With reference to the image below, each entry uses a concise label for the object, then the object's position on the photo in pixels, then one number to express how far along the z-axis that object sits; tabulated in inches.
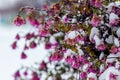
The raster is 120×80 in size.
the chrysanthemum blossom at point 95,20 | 100.0
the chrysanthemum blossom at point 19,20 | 112.7
